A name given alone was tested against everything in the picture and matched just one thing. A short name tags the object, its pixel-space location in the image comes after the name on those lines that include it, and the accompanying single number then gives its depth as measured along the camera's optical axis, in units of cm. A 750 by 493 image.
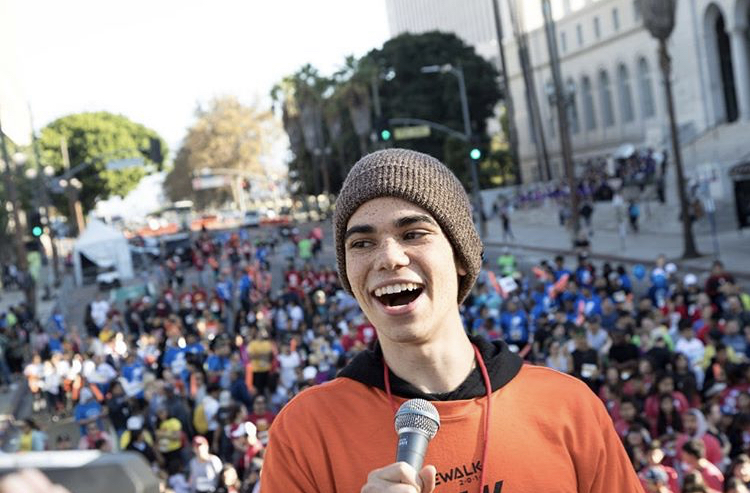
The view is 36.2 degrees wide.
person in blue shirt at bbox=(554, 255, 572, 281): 2059
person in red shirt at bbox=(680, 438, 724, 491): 830
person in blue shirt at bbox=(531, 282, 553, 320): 1786
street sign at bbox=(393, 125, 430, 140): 3838
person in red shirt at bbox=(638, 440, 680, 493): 777
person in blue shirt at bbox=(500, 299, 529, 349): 1579
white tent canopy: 4634
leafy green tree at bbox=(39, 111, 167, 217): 9706
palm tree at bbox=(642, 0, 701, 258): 3034
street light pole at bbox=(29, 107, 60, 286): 5274
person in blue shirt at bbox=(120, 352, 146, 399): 1645
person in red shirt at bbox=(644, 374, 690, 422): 1041
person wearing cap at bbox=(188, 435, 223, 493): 1113
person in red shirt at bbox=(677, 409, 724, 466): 909
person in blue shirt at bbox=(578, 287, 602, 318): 1620
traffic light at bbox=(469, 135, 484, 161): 3020
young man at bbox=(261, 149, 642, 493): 246
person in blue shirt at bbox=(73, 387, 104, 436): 1650
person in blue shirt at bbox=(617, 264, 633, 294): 1848
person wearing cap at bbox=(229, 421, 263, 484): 1111
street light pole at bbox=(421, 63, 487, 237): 4231
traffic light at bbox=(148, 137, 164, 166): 4666
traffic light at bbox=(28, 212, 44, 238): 3203
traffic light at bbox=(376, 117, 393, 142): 3397
